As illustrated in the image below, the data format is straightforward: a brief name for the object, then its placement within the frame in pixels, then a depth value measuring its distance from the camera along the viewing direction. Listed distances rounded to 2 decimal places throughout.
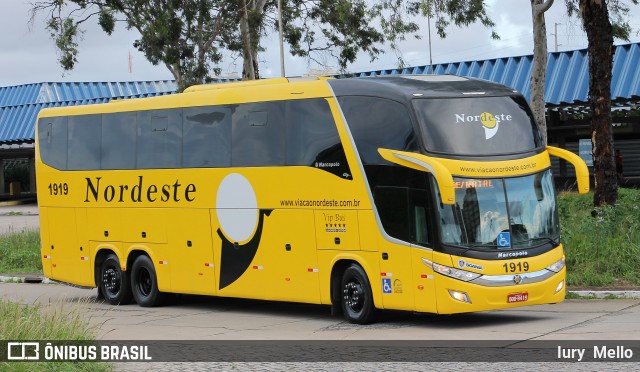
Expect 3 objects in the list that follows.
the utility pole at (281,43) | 41.55
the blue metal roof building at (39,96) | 67.75
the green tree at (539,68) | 30.14
